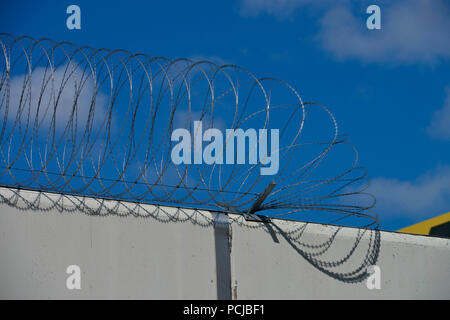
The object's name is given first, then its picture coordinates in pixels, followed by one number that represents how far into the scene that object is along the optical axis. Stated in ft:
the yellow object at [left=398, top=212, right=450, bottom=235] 89.03
